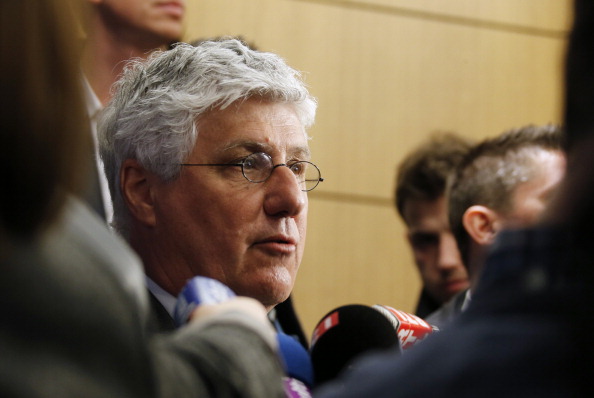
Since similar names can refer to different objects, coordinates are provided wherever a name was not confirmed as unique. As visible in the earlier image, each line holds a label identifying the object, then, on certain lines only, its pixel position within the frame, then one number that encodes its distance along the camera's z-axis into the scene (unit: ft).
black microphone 6.94
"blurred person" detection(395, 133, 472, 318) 9.04
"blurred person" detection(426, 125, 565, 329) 8.19
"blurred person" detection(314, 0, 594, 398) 4.56
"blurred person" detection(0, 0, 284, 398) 4.83
